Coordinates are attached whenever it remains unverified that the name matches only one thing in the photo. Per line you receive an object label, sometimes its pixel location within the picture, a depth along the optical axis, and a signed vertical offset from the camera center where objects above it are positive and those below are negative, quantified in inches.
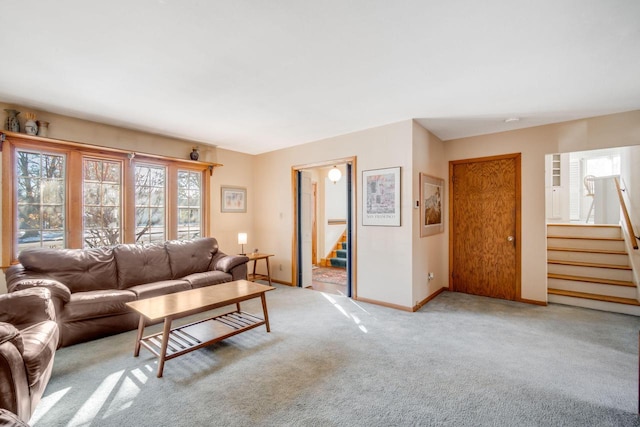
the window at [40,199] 128.2 +8.3
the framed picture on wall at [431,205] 154.3 +4.9
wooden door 164.9 -8.0
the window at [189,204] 185.6 +7.5
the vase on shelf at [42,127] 128.5 +40.5
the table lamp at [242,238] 197.6 -16.2
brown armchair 55.4 -30.5
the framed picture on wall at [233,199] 206.1 +12.0
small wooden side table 187.8 -41.2
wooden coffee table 90.1 -38.6
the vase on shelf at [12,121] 121.1 +40.9
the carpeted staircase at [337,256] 265.1 -41.1
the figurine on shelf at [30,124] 124.3 +40.6
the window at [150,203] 166.4 +7.6
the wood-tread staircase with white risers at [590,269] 144.3 -31.3
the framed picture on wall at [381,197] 149.6 +9.5
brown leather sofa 106.9 -29.1
